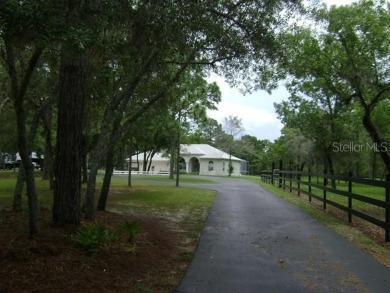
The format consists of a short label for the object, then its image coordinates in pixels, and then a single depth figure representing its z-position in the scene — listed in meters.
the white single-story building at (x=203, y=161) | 66.25
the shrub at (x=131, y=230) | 7.93
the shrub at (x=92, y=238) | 6.83
